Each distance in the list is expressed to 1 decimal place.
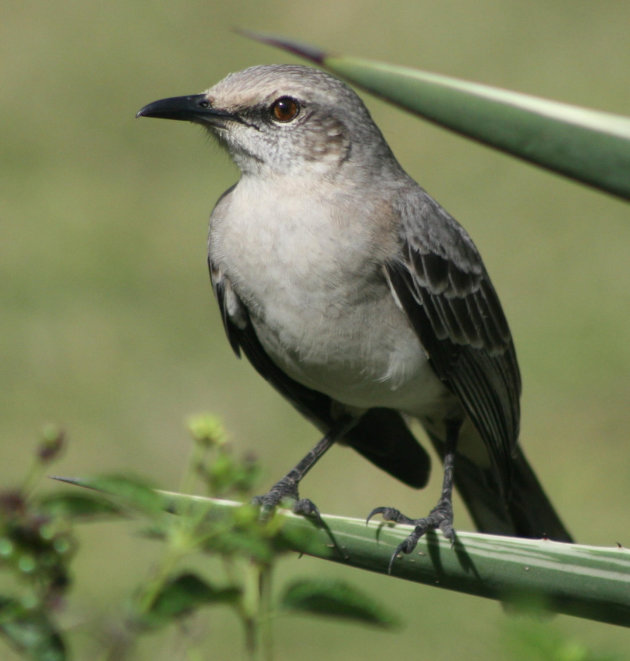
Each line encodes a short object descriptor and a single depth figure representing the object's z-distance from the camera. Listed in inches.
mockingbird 116.7
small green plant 64.4
